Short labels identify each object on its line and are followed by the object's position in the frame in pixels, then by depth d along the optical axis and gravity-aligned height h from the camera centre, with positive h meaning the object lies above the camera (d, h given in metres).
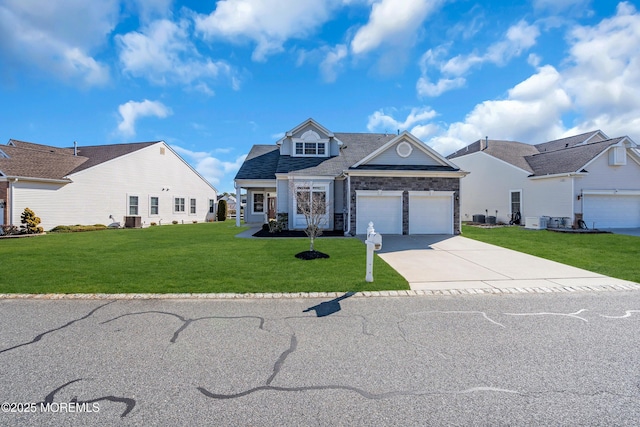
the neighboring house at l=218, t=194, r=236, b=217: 54.84 +2.61
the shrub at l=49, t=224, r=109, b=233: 18.48 -0.78
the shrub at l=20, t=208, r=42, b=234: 17.02 -0.34
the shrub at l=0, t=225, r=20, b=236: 16.17 -0.74
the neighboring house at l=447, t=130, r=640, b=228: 18.94 +1.92
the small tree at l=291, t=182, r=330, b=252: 16.89 +1.18
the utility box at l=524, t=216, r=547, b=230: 19.03 -0.63
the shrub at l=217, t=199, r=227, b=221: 32.00 +0.50
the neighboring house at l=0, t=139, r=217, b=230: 17.77 +2.11
